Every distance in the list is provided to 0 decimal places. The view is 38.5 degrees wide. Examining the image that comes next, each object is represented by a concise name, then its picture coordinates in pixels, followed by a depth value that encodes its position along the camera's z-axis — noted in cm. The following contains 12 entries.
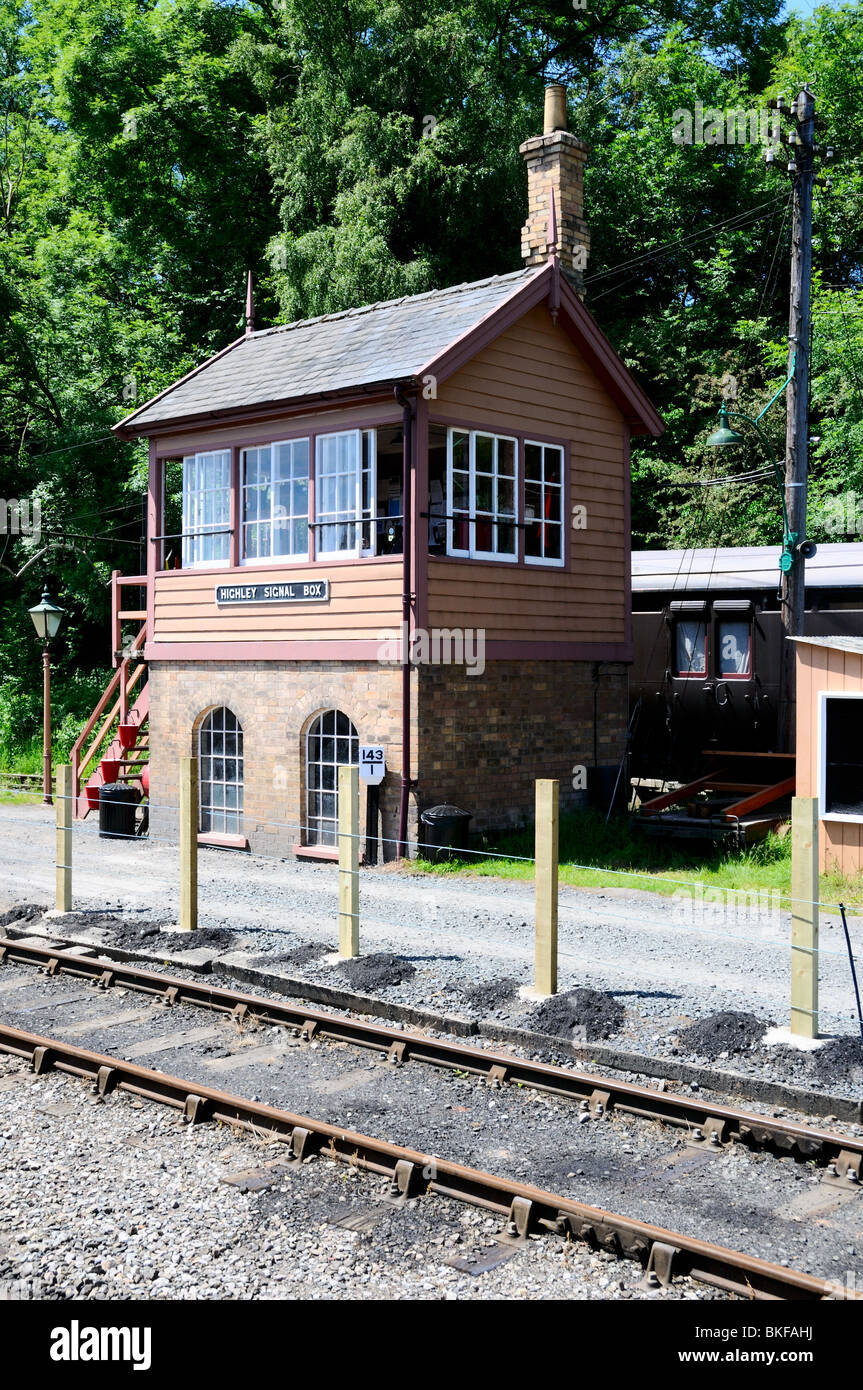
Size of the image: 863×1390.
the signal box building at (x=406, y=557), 1502
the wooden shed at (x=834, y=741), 1260
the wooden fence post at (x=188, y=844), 1093
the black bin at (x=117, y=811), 1839
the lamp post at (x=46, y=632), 2155
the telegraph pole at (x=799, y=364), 1480
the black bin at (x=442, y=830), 1454
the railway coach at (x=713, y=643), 1858
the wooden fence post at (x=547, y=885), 865
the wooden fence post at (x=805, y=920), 754
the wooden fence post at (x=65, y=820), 1195
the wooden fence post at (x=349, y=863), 980
